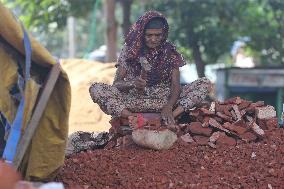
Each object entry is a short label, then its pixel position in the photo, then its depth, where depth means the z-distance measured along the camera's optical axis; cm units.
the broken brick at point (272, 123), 1020
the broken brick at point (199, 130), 976
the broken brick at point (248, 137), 977
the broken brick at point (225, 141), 953
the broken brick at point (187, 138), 951
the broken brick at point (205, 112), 1020
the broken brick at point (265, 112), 1033
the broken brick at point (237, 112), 1027
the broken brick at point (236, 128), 982
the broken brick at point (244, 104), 1058
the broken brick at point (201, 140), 949
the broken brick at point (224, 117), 1023
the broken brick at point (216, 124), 981
